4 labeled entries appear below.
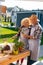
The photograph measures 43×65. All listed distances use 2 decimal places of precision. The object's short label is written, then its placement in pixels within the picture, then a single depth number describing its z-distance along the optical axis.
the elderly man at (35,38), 1.77
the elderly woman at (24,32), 1.75
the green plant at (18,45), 1.73
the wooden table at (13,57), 1.58
